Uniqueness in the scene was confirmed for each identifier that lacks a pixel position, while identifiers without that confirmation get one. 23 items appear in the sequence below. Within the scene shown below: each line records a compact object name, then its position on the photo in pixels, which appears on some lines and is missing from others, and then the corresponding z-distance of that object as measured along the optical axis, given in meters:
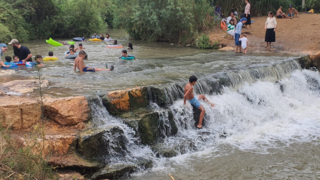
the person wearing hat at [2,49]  10.12
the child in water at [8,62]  10.38
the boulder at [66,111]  5.46
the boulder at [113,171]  4.87
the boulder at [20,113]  5.18
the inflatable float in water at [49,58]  12.49
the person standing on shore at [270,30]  13.56
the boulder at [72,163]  4.76
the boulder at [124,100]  6.18
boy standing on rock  6.92
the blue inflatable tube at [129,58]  12.26
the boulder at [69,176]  4.57
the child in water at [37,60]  10.62
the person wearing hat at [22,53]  10.59
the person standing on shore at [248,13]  17.34
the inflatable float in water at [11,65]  10.35
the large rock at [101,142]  5.08
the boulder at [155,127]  6.03
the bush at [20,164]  3.77
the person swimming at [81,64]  9.58
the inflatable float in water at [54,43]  19.00
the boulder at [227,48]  15.65
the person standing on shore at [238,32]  13.95
